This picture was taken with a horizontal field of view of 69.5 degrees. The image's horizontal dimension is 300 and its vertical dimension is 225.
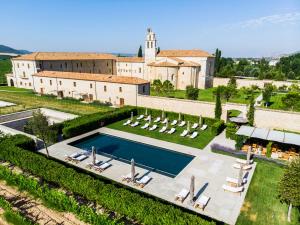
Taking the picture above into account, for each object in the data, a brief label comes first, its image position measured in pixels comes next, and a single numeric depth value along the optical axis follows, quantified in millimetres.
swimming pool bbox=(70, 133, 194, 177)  17266
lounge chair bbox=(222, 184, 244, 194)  13406
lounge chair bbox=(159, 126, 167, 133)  24672
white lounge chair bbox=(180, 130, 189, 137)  23469
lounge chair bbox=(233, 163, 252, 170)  16266
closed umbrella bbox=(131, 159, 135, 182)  14245
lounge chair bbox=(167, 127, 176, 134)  24388
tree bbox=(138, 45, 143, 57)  88800
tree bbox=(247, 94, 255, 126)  25031
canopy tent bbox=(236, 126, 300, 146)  18673
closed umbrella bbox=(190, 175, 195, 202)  12084
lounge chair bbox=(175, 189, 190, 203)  12648
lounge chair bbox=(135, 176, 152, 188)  14134
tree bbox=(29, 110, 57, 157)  16984
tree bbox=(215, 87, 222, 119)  26891
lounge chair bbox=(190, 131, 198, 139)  23047
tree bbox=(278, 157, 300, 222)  10375
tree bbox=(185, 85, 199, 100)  35938
